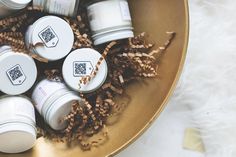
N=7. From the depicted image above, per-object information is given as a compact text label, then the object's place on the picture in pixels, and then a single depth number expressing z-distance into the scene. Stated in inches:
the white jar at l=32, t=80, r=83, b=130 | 26.3
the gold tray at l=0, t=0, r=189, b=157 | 26.3
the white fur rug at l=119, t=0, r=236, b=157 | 30.0
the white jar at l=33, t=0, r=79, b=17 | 26.8
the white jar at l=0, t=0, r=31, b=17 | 25.6
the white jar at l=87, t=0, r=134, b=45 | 26.8
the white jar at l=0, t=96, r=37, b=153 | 25.2
